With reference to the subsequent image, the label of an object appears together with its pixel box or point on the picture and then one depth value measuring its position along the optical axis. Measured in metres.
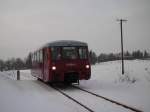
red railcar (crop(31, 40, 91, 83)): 9.12
